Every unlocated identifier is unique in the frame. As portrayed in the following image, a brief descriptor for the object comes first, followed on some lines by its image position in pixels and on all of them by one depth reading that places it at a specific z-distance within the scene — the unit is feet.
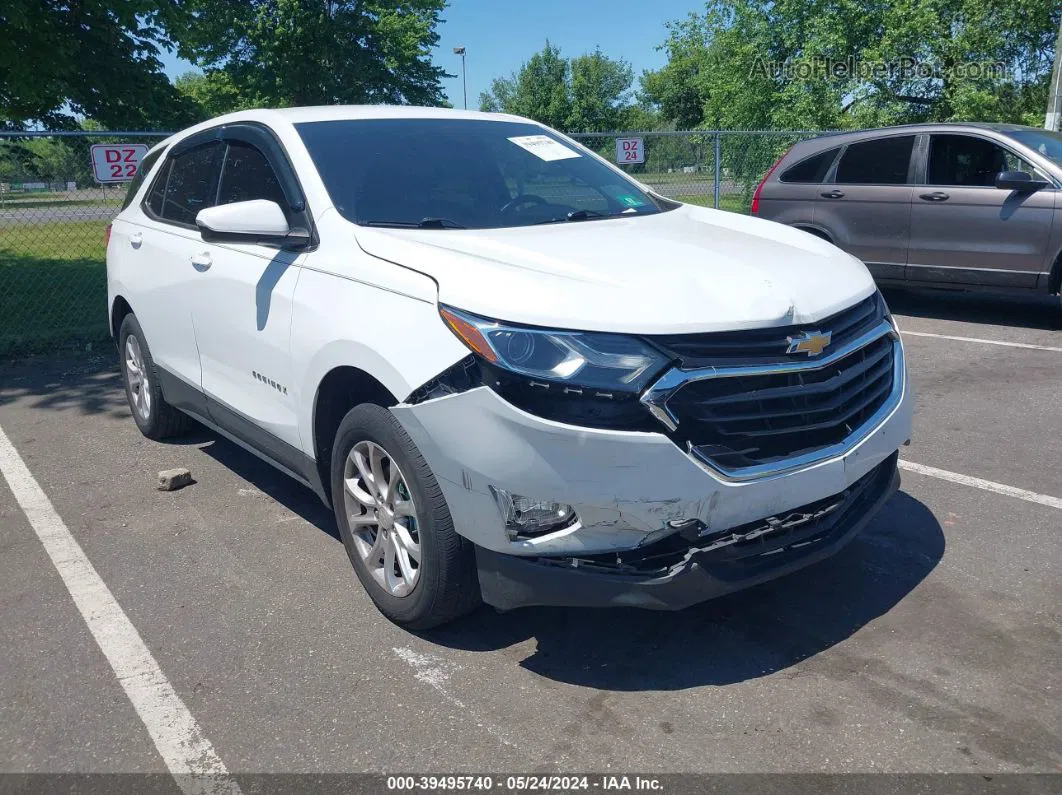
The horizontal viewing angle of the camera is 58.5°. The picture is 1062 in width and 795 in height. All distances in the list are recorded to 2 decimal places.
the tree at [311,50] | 98.68
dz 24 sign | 42.83
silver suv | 27.12
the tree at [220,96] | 110.03
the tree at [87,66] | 38.45
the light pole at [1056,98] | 47.29
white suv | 9.22
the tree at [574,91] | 199.62
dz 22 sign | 29.96
